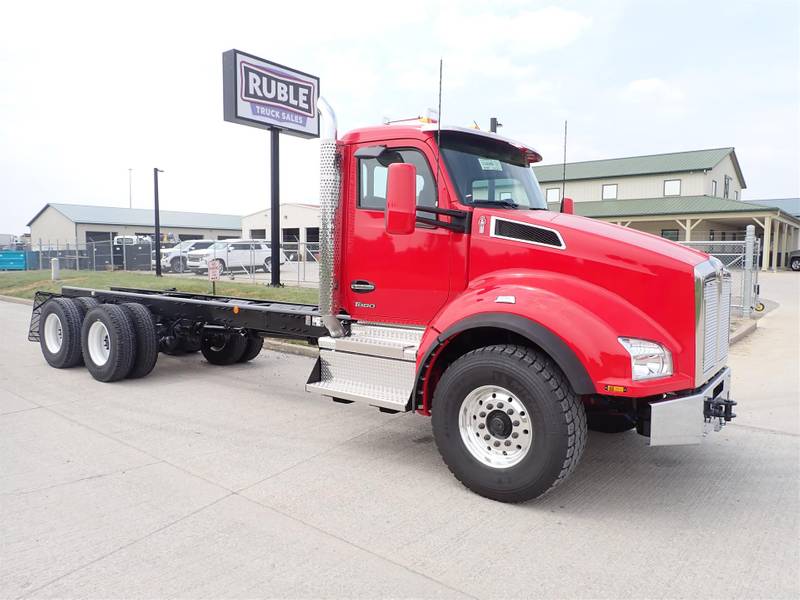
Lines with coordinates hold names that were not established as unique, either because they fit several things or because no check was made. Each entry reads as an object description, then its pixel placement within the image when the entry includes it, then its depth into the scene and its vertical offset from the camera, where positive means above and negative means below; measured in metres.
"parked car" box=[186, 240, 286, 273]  27.44 +0.21
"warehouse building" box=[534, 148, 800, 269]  33.66 +4.53
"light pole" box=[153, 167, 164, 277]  24.84 +1.54
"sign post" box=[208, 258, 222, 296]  11.46 -0.21
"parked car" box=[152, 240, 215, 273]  29.38 +0.17
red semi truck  3.60 -0.35
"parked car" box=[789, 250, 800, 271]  36.05 +0.29
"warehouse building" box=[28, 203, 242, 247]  56.97 +3.57
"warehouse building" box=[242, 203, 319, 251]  45.00 +2.99
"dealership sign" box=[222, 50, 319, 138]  14.68 +4.42
